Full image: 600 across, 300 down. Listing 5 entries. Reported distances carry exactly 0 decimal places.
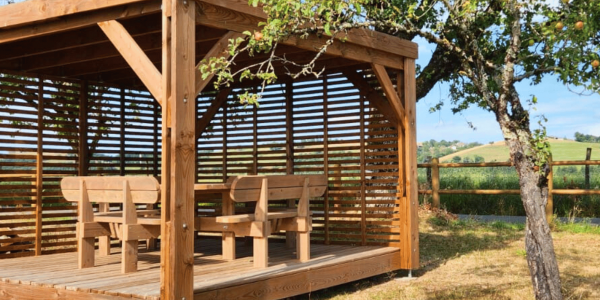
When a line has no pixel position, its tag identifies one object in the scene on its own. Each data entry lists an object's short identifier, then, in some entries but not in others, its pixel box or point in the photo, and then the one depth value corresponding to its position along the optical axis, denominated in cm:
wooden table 690
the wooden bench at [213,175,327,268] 687
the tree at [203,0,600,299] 550
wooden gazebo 545
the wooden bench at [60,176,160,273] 659
